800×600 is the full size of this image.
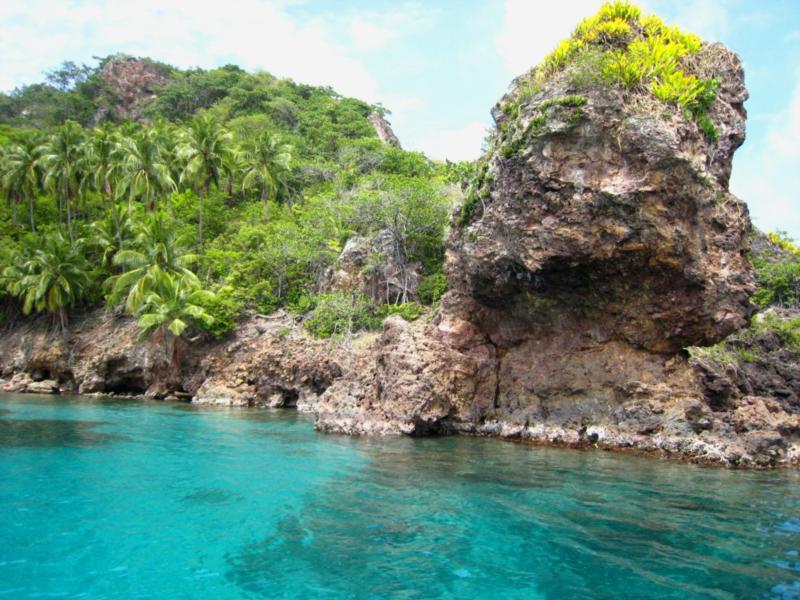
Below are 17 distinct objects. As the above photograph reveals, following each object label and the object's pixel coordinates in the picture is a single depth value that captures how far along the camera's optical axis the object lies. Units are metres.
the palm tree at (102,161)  40.31
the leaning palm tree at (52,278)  33.28
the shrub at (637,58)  15.09
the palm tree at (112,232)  36.78
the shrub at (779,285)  24.14
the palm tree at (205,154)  40.25
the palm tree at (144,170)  38.69
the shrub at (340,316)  26.81
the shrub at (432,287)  26.19
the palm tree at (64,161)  39.16
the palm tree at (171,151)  43.09
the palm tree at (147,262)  31.41
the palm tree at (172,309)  29.03
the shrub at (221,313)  30.12
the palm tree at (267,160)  42.16
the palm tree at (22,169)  39.88
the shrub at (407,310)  24.17
